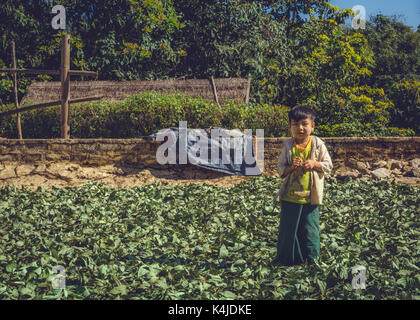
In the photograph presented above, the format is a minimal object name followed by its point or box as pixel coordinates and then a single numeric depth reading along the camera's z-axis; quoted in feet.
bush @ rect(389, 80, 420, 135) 63.36
